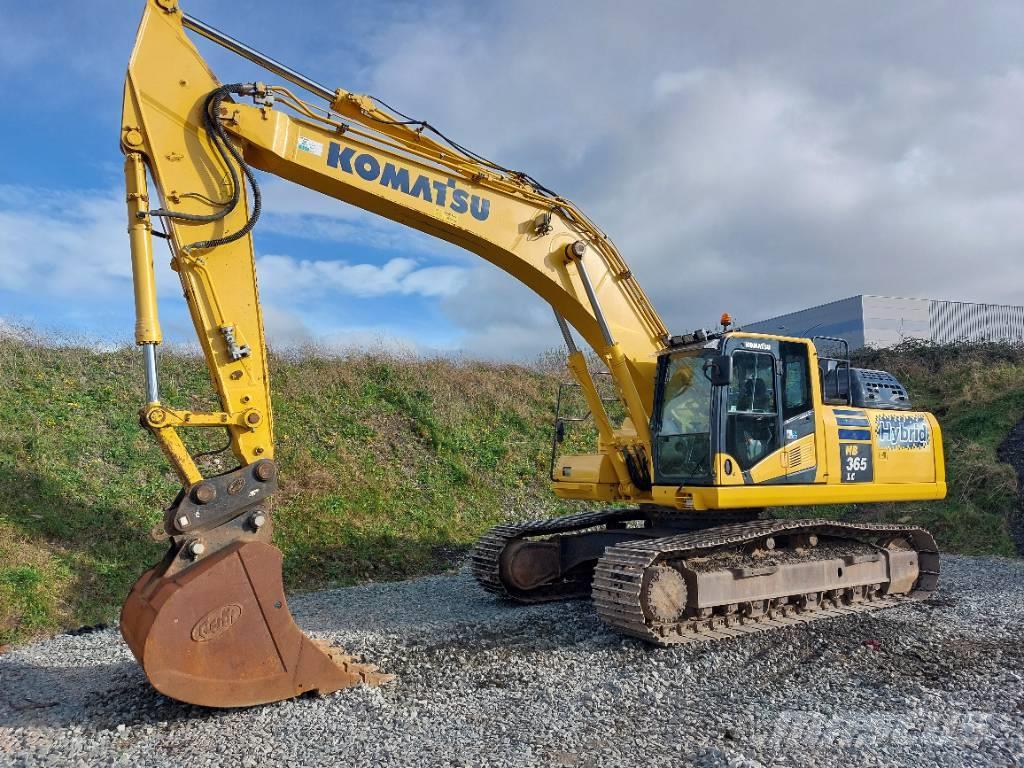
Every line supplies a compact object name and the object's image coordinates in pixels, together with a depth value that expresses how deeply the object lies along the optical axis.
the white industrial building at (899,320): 28.66
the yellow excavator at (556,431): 5.03
